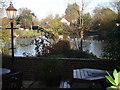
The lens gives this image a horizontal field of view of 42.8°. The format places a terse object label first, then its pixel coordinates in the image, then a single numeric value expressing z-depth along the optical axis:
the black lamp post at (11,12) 3.34
